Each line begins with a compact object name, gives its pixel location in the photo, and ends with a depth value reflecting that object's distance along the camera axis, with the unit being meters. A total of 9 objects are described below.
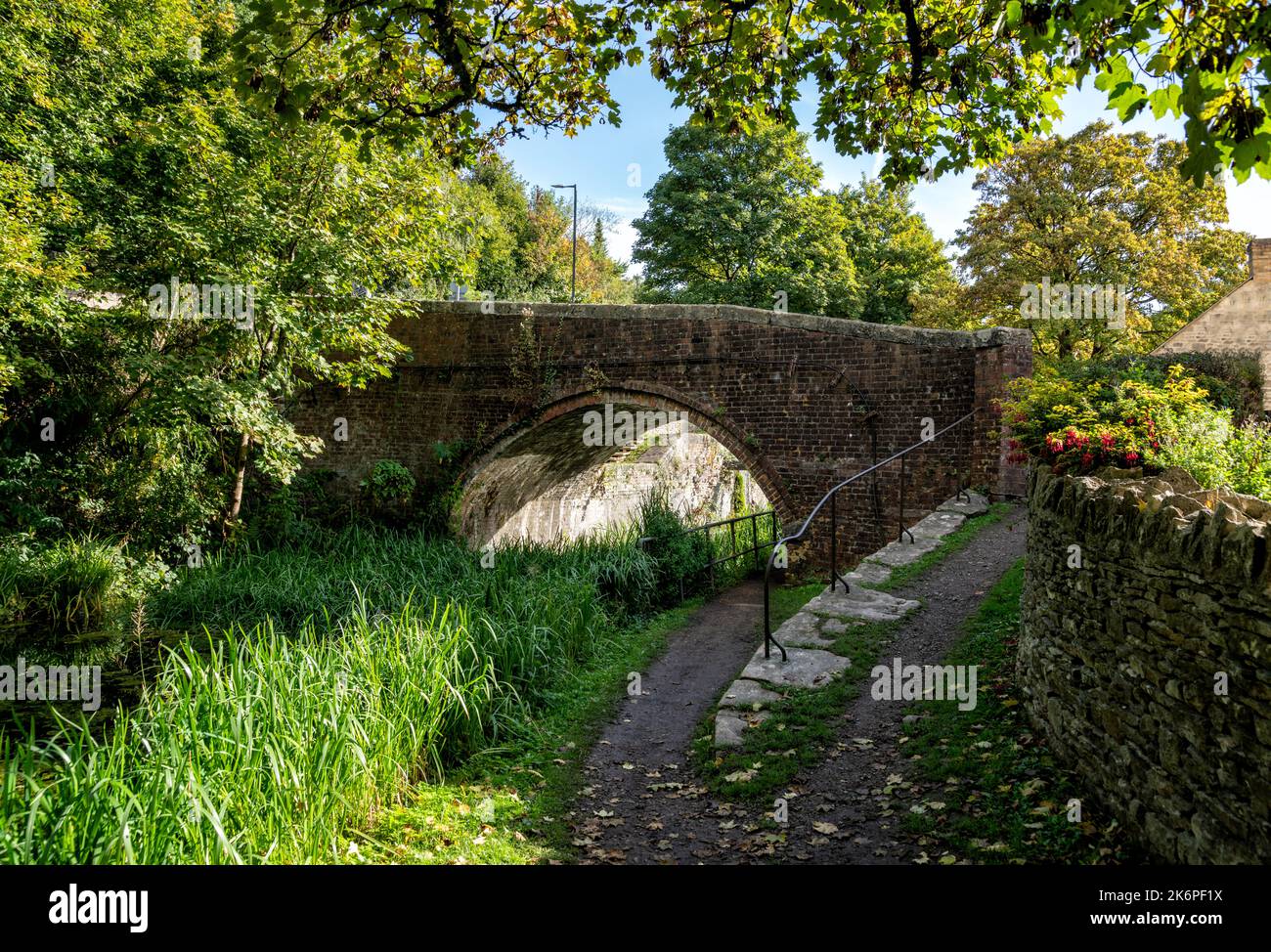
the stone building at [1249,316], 16.55
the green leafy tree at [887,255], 23.95
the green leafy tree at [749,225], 21.39
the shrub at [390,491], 13.67
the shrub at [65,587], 8.98
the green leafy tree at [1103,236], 16.87
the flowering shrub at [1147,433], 4.23
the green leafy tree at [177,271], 9.23
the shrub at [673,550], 10.80
